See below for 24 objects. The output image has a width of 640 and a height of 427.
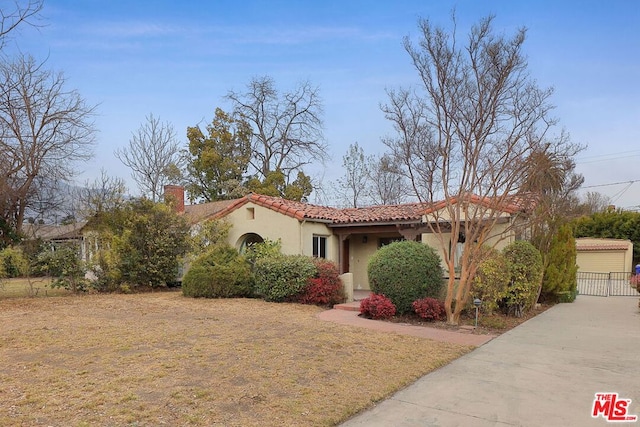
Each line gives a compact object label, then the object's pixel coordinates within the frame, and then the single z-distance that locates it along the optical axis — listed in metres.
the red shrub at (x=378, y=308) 11.23
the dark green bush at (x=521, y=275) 11.95
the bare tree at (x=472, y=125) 9.86
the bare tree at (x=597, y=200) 44.56
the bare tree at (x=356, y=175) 35.47
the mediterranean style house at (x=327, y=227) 16.67
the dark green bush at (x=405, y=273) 11.50
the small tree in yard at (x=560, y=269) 15.25
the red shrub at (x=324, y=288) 13.74
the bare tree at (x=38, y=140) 14.27
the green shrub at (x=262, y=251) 15.98
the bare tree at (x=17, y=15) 7.44
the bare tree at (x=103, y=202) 17.02
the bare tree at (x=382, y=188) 33.34
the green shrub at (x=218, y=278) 14.92
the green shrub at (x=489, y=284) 11.45
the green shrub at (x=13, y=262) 14.47
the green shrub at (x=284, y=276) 13.92
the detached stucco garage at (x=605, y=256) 29.59
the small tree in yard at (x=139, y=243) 16.45
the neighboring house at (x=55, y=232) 16.62
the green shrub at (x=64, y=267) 15.48
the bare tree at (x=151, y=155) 31.73
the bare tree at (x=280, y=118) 36.44
